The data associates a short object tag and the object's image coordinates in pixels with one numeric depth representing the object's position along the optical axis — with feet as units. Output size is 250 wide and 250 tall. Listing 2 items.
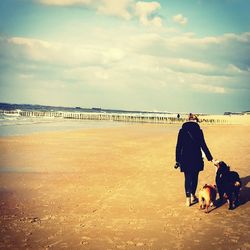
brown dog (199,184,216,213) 23.43
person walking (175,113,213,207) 24.71
